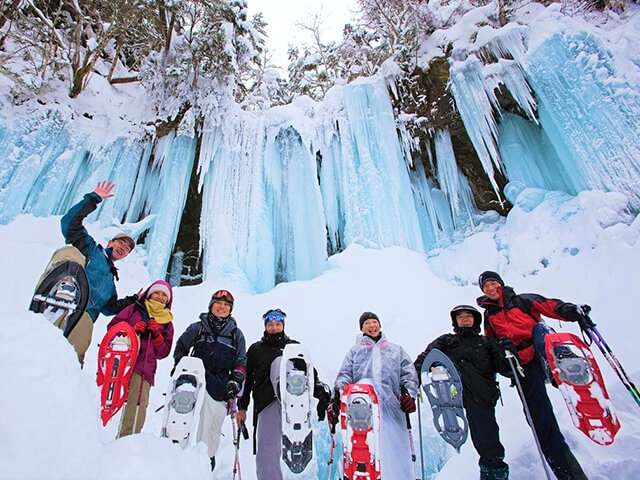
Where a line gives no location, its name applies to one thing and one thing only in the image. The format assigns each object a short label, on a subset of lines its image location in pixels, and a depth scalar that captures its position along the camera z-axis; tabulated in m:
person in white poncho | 2.48
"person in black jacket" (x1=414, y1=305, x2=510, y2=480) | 2.22
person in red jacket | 2.21
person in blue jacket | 2.68
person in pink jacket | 2.52
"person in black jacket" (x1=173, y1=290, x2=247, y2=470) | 2.52
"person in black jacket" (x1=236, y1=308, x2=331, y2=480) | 2.33
